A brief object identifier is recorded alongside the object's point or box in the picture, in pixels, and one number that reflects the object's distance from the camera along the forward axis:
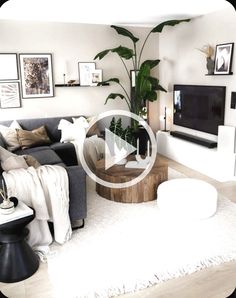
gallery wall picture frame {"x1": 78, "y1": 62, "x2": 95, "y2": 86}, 5.31
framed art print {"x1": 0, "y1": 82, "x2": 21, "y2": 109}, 4.89
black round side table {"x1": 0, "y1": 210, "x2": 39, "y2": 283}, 2.18
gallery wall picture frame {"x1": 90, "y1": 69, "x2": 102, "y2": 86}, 5.38
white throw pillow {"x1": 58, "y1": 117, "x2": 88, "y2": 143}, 4.70
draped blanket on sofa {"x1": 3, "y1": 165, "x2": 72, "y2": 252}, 2.45
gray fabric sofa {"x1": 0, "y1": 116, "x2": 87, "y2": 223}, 2.71
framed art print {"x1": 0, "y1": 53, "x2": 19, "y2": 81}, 4.80
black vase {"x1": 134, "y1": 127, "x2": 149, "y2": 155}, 5.12
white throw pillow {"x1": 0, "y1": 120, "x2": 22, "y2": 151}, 4.37
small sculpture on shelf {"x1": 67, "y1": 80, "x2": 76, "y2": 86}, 5.19
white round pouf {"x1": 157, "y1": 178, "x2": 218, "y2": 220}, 2.97
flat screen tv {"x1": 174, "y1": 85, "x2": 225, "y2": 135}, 4.41
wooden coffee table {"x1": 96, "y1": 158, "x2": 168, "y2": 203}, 3.41
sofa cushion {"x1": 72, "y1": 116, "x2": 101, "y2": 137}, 4.96
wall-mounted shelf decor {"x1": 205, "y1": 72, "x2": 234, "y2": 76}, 4.13
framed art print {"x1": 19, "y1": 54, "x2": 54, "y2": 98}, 4.95
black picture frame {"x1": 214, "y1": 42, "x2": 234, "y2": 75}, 4.12
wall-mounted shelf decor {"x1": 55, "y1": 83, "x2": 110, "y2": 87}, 5.18
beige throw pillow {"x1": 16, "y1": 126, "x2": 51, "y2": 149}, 4.41
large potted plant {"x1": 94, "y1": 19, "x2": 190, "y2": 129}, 4.86
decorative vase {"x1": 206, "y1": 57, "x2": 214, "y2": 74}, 4.41
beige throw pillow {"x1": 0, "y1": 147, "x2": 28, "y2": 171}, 2.65
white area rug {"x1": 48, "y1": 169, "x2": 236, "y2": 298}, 2.14
